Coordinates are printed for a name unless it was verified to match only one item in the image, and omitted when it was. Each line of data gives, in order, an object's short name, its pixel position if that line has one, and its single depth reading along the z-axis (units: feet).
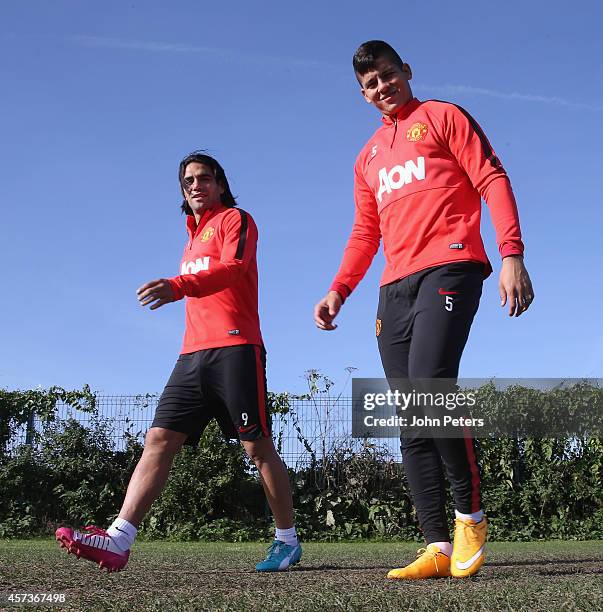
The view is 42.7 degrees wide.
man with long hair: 13.42
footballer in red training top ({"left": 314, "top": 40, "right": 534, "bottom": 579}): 10.92
